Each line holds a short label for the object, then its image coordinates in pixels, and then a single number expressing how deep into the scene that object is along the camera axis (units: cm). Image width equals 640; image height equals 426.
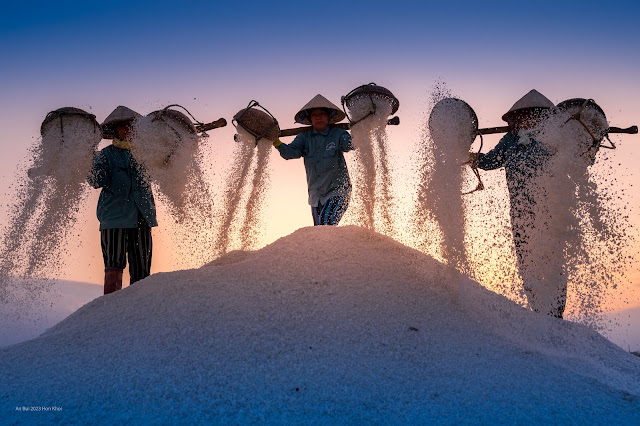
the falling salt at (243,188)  387
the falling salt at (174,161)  340
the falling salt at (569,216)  320
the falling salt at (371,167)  355
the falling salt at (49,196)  350
